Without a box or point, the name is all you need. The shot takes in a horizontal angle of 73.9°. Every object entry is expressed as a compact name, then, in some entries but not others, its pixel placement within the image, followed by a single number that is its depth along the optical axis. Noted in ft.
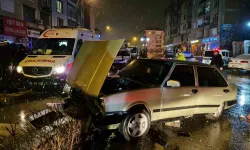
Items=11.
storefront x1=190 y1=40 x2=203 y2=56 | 122.90
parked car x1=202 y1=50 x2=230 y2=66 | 56.73
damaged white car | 10.74
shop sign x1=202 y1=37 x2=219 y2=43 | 104.16
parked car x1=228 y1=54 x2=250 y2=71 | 50.15
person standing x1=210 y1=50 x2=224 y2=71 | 26.86
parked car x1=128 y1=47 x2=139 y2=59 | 56.19
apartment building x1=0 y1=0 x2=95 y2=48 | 48.36
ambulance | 20.03
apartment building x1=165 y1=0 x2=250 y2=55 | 99.03
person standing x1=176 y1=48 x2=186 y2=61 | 26.68
